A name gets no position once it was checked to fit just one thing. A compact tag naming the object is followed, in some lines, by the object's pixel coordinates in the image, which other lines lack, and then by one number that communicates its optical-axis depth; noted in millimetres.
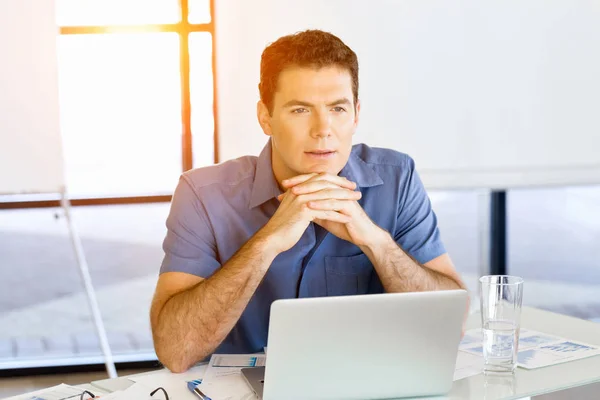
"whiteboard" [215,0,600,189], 3010
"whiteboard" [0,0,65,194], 2867
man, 1591
